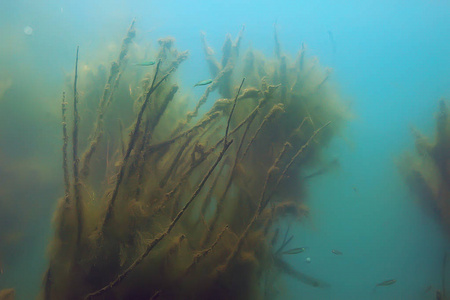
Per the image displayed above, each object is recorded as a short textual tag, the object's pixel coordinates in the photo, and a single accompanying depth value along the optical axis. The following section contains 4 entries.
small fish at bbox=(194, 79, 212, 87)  3.27
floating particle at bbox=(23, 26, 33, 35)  9.38
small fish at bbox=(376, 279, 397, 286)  5.48
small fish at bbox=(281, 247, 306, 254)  4.54
